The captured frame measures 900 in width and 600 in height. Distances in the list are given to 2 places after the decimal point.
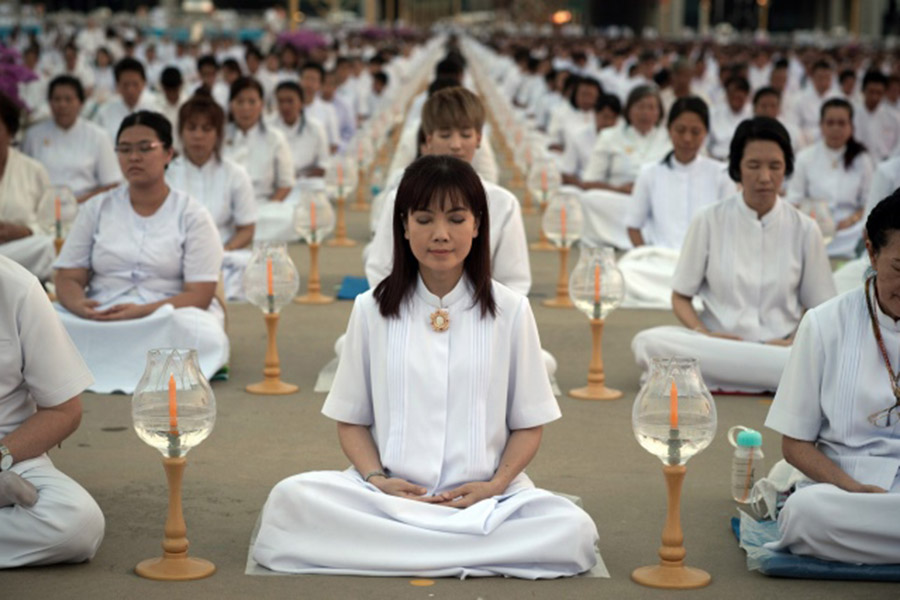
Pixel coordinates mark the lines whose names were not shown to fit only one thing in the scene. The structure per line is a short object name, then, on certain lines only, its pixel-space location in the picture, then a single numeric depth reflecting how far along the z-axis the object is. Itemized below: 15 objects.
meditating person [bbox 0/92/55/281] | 12.11
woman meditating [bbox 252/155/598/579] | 5.89
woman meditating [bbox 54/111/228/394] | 9.34
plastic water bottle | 7.11
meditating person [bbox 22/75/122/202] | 14.45
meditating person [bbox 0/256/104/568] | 5.97
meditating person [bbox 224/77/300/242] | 14.61
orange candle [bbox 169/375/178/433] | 5.81
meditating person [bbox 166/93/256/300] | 11.53
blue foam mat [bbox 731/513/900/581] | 6.01
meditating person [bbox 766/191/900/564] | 6.00
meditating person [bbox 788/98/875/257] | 14.72
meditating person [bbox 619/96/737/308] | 12.40
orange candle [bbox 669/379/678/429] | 5.82
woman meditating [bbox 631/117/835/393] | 9.04
